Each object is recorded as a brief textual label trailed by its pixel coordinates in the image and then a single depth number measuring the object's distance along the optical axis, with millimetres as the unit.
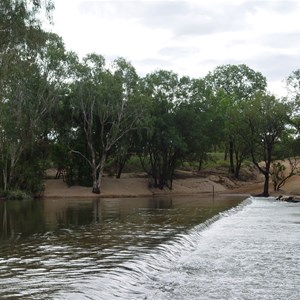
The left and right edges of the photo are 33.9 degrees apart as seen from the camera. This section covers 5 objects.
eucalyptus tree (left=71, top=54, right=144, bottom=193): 50312
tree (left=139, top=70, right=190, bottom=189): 57531
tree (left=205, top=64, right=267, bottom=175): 92312
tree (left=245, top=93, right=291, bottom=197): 54438
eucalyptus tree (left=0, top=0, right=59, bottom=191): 25609
